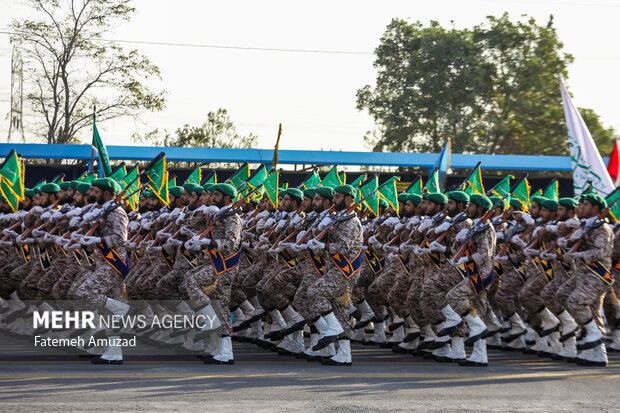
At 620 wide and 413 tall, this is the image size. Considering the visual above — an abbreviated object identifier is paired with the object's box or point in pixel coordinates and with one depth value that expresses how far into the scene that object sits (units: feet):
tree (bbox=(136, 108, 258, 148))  123.44
